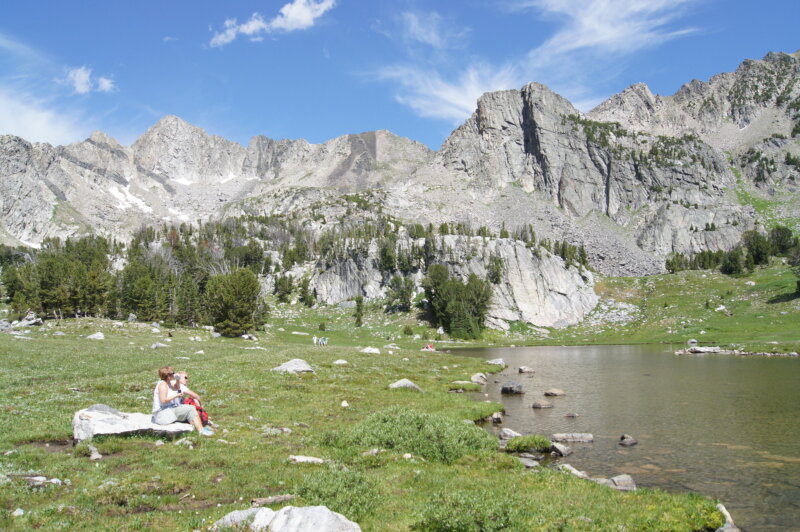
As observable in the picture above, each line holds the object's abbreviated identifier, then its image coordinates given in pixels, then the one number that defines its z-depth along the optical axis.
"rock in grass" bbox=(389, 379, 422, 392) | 37.98
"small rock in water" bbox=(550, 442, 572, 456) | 22.33
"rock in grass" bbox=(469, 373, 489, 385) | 48.68
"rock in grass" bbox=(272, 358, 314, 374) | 39.31
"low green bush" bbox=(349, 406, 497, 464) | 19.73
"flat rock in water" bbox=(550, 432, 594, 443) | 24.95
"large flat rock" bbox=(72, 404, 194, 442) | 17.22
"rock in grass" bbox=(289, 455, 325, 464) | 16.95
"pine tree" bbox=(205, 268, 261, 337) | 86.94
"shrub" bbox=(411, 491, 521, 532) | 11.64
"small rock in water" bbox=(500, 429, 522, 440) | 25.61
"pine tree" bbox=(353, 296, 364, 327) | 134.52
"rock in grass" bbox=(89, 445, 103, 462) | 15.55
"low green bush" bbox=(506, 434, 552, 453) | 22.95
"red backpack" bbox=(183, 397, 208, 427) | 20.46
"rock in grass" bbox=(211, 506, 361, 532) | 9.85
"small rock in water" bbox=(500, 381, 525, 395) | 41.94
